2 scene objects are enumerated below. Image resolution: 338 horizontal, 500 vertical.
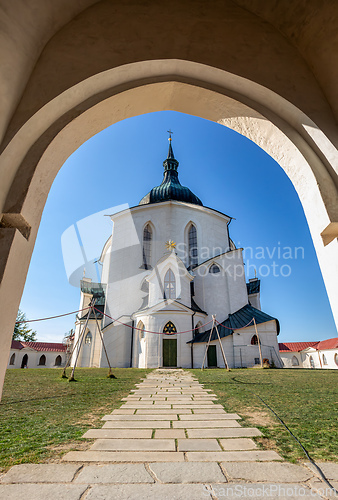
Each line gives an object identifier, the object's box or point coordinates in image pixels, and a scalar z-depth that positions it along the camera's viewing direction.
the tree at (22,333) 33.66
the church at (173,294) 19.36
